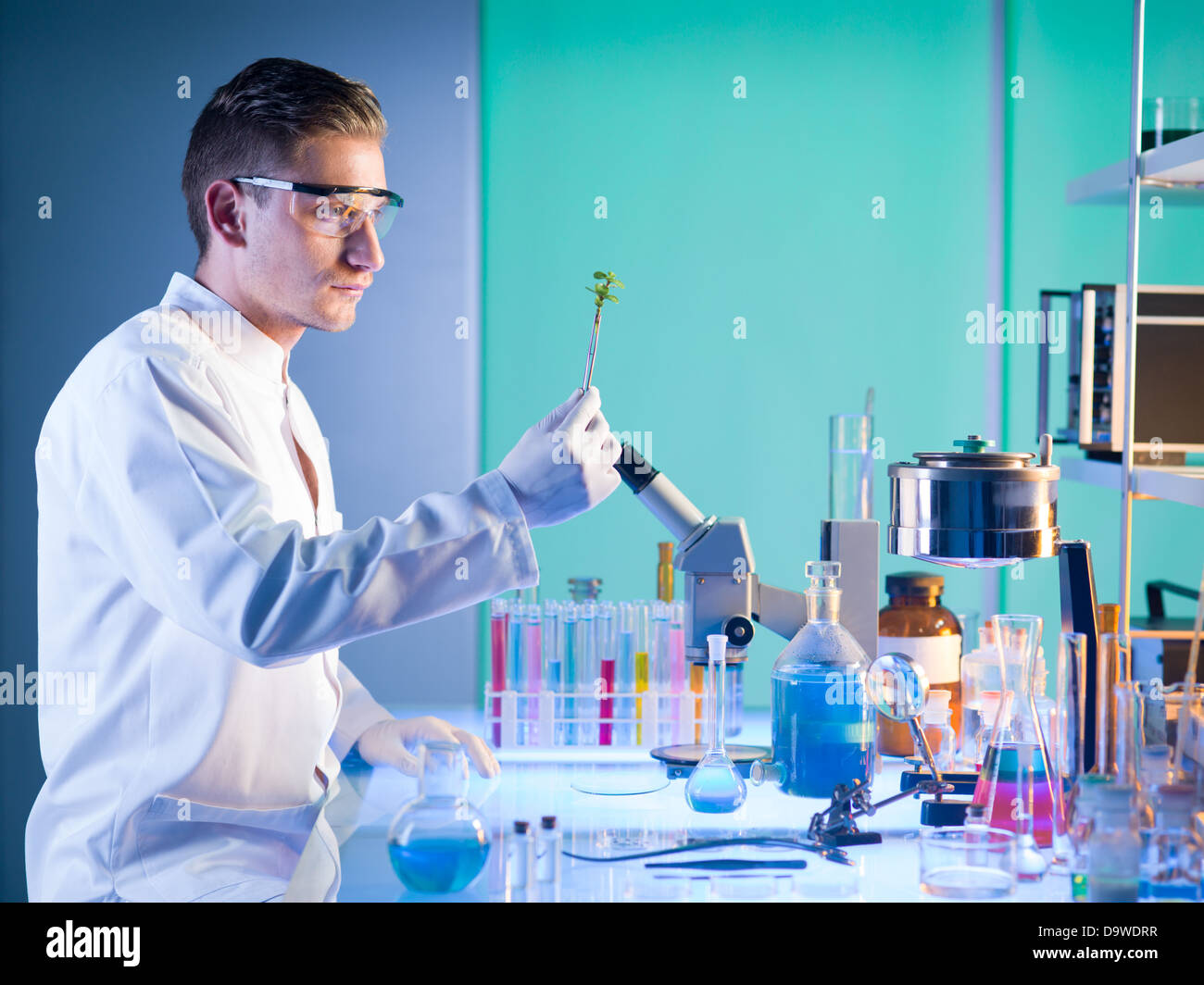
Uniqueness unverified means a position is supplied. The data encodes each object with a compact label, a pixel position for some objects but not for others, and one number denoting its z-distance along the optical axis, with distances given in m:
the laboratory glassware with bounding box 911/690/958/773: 1.70
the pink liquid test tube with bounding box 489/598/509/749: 1.97
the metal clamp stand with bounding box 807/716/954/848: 1.42
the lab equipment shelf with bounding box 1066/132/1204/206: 1.90
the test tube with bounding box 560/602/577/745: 1.97
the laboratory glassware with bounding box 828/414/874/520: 1.90
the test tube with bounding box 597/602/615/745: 1.97
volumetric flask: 1.54
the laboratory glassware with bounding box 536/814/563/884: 1.28
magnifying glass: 1.55
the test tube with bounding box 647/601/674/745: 1.97
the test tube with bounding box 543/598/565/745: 1.97
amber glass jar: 1.85
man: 1.36
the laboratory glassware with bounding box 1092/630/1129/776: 1.37
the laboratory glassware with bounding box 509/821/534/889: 1.25
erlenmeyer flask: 1.38
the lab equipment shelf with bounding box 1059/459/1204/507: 1.85
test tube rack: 1.93
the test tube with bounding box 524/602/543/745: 1.95
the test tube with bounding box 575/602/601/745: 1.95
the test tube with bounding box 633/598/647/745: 1.97
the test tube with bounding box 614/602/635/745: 1.97
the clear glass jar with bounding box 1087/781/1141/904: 1.17
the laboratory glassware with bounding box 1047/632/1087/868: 1.45
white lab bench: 1.25
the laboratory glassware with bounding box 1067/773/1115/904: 1.19
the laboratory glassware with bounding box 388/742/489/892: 1.22
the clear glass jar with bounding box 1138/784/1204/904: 1.18
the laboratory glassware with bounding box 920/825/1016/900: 1.23
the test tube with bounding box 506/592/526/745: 1.96
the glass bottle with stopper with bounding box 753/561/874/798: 1.59
